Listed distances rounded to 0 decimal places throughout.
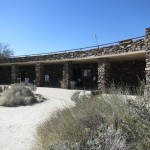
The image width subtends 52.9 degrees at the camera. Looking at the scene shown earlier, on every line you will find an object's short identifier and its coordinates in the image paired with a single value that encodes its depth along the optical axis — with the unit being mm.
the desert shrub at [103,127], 2442
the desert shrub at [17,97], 9272
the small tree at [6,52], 29840
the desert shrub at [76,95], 7582
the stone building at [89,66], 9912
